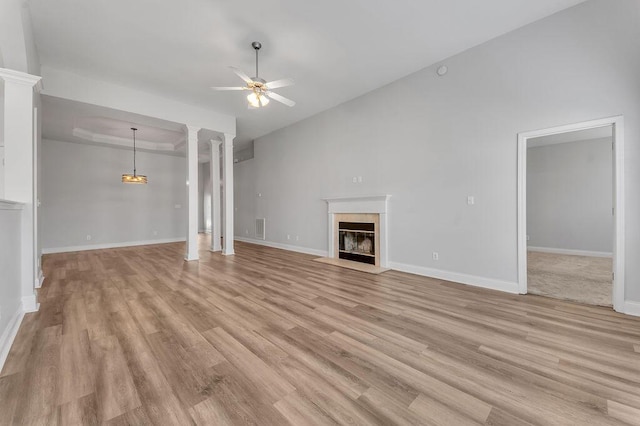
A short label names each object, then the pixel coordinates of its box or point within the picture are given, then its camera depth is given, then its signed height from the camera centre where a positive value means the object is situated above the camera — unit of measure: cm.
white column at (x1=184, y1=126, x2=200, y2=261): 571 +42
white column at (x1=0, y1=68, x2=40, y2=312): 279 +61
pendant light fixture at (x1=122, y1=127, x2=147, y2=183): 689 +92
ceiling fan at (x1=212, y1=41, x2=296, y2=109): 334 +169
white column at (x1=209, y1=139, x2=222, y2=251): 718 +48
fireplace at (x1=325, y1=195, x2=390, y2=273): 488 -40
